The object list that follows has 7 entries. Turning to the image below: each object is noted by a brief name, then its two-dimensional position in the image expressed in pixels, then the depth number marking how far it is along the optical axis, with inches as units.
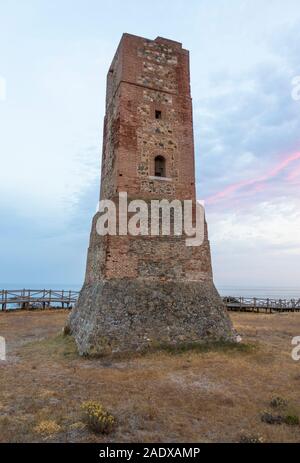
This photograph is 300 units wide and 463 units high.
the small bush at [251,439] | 234.4
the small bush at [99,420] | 251.6
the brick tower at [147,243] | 497.7
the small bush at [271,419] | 274.2
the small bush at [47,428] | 249.4
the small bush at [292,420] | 273.4
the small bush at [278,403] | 306.2
